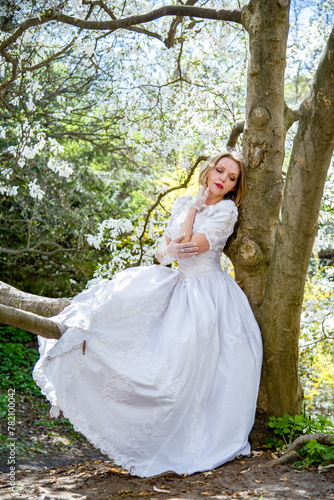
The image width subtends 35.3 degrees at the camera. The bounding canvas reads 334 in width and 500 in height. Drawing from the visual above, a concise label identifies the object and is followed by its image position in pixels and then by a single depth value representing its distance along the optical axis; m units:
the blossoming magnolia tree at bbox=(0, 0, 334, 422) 2.68
